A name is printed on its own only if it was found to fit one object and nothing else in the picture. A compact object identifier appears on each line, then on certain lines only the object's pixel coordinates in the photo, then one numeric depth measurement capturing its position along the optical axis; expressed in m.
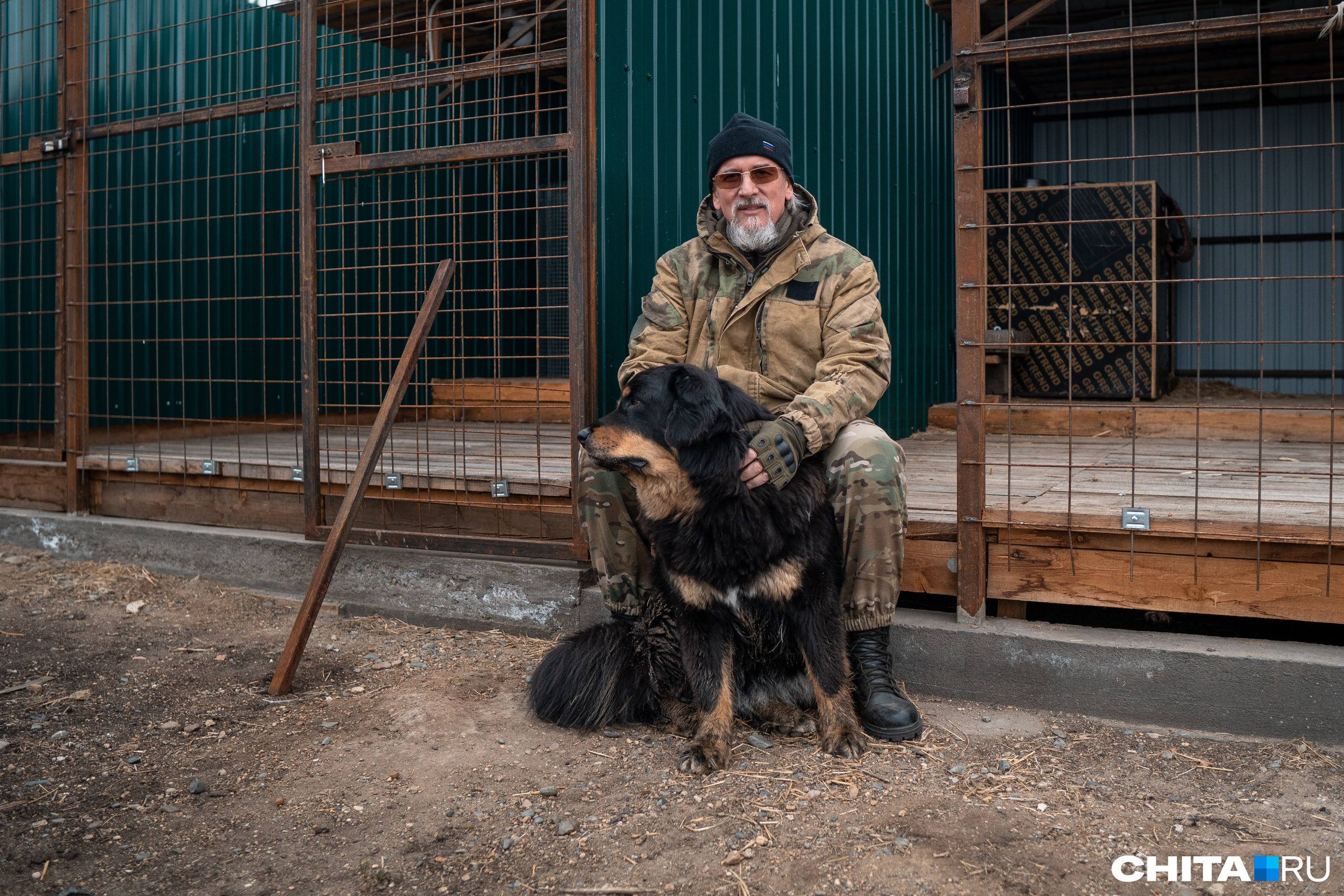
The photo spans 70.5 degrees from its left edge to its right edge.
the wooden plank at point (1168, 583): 2.80
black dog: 2.60
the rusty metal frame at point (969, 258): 3.03
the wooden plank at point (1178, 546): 2.79
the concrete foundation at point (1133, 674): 2.71
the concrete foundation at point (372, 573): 3.79
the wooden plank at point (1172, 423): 5.46
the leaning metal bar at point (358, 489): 3.19
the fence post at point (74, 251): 5.05
